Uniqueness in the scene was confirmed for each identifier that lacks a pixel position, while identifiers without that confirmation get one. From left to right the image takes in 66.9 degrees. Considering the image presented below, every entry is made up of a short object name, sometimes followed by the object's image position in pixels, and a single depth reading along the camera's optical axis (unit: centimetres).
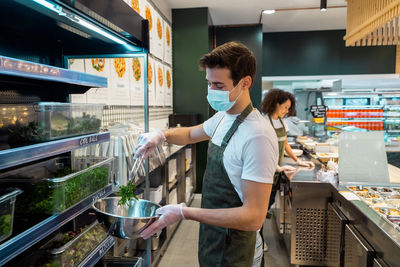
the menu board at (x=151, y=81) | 402
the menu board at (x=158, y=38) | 430
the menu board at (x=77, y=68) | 226
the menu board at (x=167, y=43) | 487
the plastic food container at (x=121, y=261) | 200
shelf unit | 111
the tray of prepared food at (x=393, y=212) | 198
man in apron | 129
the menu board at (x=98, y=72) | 252
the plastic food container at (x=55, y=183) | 130
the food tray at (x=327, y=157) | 347
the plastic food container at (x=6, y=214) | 107
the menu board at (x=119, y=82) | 294
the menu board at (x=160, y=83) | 445
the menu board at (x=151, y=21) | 388
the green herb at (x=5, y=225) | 107
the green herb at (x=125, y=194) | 155
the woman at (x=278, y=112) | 357
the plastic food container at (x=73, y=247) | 150
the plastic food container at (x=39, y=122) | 121
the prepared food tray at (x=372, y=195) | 237
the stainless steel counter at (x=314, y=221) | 286
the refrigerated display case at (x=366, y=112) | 568
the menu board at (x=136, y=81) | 343
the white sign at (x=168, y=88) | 498
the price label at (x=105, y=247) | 172
